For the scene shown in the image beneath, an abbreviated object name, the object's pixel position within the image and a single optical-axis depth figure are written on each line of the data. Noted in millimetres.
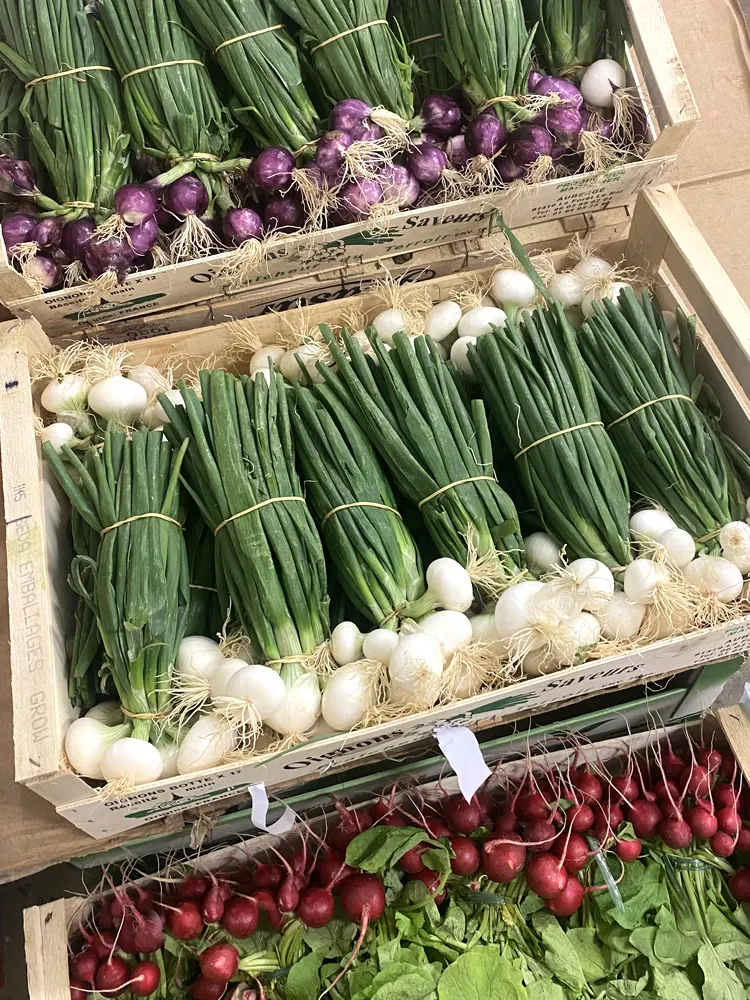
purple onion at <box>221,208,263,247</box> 1620
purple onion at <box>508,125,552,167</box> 1620
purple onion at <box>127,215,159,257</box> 1590
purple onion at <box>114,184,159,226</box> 1580
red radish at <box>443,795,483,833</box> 1436
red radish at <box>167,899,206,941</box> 1358
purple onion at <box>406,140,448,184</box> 1643
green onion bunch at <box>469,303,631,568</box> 1300
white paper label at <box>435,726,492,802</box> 1142
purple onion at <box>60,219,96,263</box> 1592
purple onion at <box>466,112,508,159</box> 1628
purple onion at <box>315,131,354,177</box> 1594
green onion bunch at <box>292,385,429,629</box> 1264
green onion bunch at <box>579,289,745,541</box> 1324
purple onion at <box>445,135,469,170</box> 1687
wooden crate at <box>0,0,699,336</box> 1577
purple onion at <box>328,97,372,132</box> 1613
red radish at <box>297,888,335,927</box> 1371
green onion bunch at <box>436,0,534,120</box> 1611
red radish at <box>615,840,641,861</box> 1433
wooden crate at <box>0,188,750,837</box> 1145
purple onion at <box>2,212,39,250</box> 1598
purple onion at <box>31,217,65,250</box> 1606
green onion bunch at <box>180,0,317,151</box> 1609
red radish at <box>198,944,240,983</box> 1326
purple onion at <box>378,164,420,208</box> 1601
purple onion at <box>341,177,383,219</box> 1585
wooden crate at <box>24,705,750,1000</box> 1306
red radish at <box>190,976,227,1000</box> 1343
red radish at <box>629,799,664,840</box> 1457
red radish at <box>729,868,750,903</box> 1452
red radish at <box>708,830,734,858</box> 1440
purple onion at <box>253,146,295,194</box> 1625
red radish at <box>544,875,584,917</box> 1396
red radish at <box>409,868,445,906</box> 1394
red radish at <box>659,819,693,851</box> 1431
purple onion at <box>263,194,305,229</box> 1636
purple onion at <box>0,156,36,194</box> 1619
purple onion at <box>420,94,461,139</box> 1689
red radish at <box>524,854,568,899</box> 1378
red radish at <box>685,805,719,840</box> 1434
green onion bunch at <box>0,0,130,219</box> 1605
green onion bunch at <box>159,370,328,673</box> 1229
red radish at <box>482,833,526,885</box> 1392
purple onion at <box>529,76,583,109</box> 1668
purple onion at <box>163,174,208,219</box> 1612
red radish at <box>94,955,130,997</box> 1330
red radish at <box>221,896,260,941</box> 1369
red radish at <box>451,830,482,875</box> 1413
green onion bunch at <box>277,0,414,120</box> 1621
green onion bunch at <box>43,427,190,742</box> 1199
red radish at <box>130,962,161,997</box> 1347
